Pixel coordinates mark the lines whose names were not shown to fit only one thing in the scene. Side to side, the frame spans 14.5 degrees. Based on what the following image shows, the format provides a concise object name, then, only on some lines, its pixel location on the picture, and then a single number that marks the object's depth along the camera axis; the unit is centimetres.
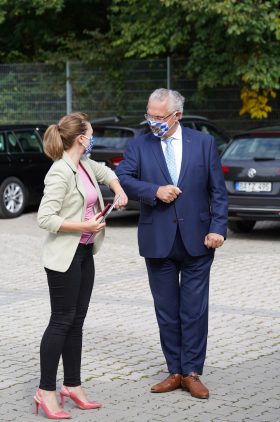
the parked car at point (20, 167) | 1842
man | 692
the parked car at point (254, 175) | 1455
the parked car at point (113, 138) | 1667
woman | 638
